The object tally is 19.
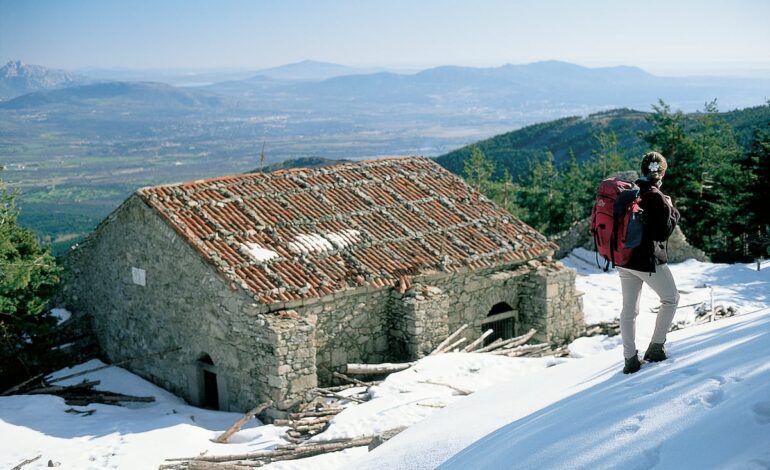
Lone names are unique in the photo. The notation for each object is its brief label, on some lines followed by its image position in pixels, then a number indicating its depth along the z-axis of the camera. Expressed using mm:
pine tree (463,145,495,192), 47844
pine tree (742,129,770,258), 28859
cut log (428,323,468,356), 14945
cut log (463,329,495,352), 15195
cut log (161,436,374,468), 10867
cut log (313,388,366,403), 13250
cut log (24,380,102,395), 15688
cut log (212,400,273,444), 12667
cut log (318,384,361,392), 13991
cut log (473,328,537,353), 15375
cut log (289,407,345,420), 12680
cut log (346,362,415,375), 14320
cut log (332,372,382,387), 13742
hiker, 7461
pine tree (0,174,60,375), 15945
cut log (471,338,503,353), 15320
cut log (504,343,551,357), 15172
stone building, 13984
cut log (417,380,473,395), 12209
